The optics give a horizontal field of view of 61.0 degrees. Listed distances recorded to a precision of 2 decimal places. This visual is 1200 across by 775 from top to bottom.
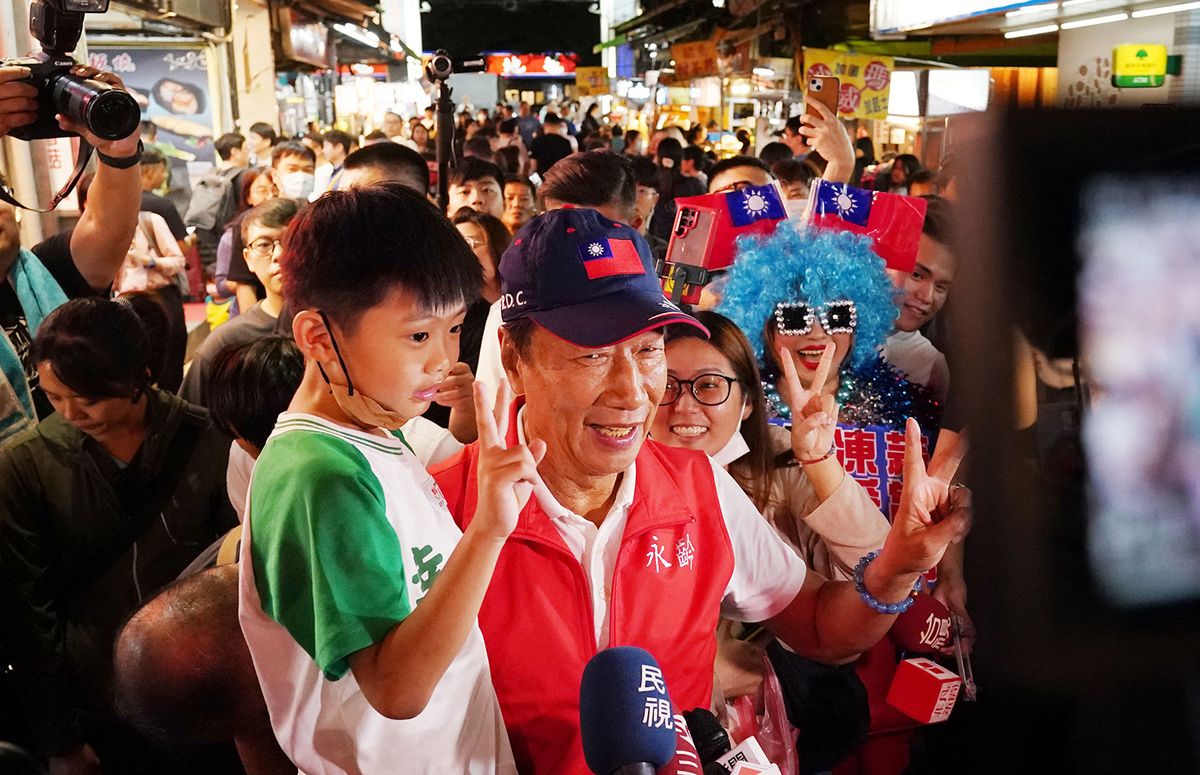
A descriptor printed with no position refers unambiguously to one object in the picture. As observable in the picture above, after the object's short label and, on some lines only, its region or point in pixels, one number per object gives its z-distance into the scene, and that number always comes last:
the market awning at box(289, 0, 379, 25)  18.52
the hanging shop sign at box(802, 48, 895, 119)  11.59
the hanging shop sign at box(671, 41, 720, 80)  19.03
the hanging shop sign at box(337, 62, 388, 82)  35.31
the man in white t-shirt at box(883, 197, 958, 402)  3.18
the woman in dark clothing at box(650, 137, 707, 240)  7.26
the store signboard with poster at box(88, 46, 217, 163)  12.98
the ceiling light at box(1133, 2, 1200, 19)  7.55
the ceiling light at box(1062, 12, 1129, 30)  8.23
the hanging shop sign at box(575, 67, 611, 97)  26.31
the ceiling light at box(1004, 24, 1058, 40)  8.80
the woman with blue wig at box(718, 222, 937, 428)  2.71
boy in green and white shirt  1.28
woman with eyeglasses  2.22
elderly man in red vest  1.64
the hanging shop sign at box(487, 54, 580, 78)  51.50
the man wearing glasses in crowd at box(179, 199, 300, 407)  3.59
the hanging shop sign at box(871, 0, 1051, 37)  7.35
